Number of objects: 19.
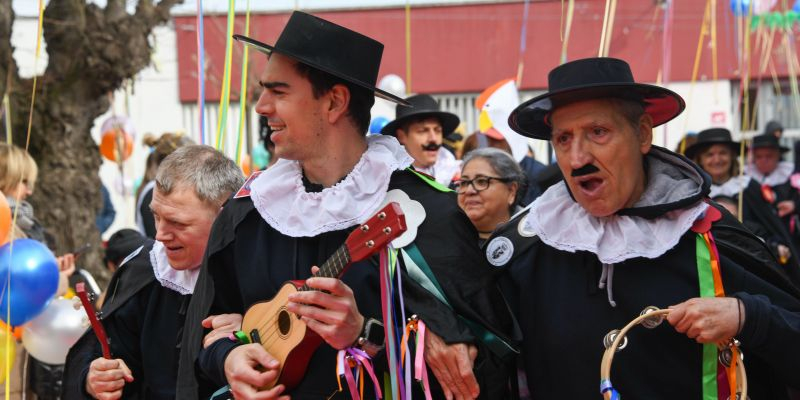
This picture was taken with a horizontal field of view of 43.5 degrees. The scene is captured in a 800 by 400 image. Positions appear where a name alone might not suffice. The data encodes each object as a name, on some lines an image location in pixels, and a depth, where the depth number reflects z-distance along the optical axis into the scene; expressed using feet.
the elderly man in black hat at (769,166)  32.35
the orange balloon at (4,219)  15.51
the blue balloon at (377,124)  25.29
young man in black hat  9.45
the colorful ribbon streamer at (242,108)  12.74
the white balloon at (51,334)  17.69
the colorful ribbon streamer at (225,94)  12.28
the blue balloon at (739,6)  32.81
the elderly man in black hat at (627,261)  9.46
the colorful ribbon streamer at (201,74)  12.95
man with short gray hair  11.74
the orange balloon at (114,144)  37.70
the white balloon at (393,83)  41.60
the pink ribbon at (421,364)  9.09
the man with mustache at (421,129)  21.91
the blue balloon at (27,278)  15.67
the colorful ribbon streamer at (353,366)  9.09
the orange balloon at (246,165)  41.18
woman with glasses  17.10
